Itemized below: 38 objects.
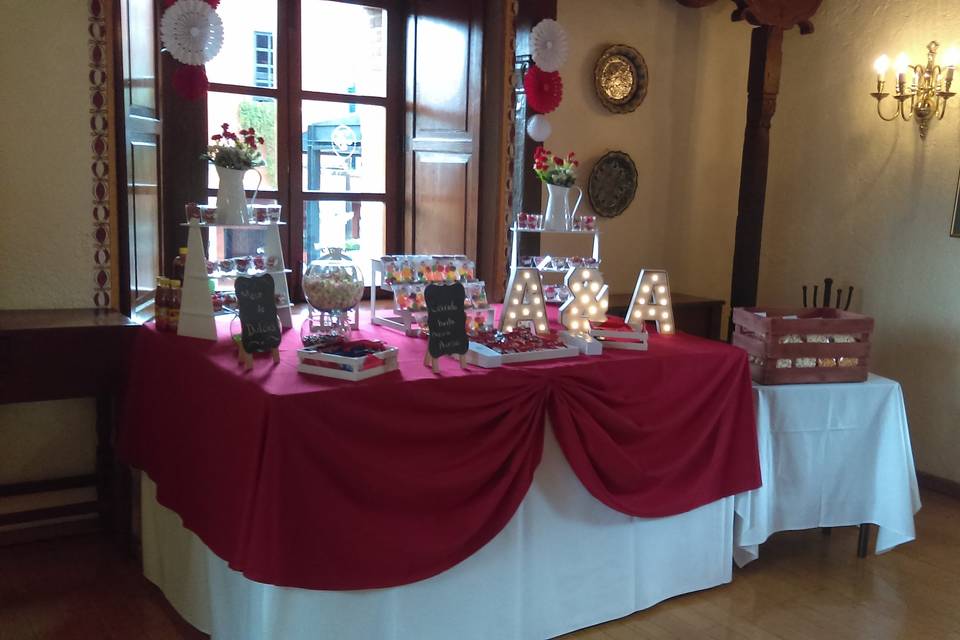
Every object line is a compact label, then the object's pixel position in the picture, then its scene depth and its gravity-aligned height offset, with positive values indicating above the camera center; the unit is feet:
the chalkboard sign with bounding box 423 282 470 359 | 8.52 -1.12
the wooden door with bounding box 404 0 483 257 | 13.75 +1.48
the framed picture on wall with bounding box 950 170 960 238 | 13.55 +0.13
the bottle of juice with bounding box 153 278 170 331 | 9.88 -1.22
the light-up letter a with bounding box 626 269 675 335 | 11.14 -1.12
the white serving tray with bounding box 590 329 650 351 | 10.04 -1.47
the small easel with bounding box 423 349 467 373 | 8.56 -1.57
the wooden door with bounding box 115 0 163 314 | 11.00 +0.67
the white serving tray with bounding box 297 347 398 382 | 7.95 -1.56
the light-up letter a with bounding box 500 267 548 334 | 10.50 -1.12
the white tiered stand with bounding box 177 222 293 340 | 9.58 -1.08
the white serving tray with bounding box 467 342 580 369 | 8.85 -1.55
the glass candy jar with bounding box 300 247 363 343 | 9.45 -0.92
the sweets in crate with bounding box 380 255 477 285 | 10.52 -0.76
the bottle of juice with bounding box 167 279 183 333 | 9.85 -1.23
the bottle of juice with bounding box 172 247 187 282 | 9.95 -0.70
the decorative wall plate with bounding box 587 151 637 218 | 15.56 +0.64
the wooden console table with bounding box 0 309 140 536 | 9.64 -1.95
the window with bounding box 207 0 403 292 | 12.91 +1.58
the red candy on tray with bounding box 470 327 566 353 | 9.31 -1.47
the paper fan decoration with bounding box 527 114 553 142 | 12.96 +1.37
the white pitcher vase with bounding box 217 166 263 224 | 9.92 +0.09
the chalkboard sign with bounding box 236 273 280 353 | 8.29 -1.11
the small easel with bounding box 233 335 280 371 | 8.27 -1.53
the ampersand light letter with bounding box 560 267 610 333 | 10.73 -1.11
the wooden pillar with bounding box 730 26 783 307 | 14.51 +1.17
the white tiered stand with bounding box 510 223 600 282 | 12.15 -0.49
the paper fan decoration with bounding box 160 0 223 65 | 9.73 +2.04
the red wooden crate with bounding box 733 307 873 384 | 10.74 -1.60
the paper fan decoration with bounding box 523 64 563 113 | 12.34 +1.90
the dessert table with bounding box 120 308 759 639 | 7.38 -2.78
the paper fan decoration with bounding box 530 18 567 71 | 12.17 +2.53
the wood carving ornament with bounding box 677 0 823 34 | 14.15 +3.65
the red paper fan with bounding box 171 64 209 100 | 10.17 +1.49
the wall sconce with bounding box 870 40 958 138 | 13.42 +2.35
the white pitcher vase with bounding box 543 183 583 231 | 12.06 +0.05
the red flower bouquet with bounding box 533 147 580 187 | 11.87 +0.67
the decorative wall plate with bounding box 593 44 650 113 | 15.30 +2.62
